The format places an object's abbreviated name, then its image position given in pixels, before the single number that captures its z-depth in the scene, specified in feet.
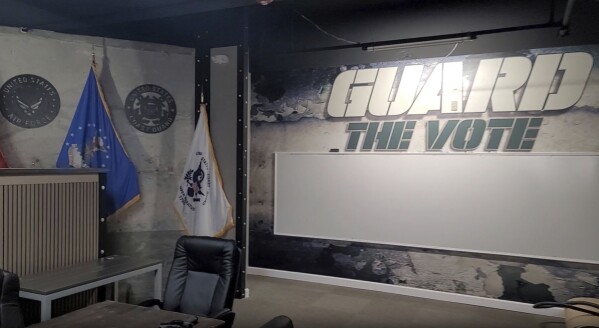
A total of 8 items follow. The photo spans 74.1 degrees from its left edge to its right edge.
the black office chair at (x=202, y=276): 8.77
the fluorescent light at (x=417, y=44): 11.85
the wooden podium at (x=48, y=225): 9.11
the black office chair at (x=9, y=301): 6.84
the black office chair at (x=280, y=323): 4.45
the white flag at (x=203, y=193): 13.69
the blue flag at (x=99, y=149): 11.83
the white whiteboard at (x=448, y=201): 12.34
